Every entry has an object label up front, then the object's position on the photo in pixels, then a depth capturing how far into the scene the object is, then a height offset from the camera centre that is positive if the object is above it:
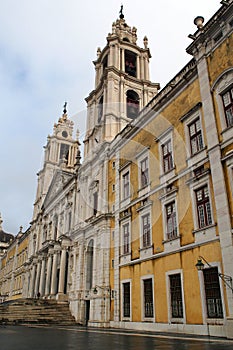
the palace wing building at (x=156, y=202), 14.00 +6.01
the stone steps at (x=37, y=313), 26.05 -0.37
